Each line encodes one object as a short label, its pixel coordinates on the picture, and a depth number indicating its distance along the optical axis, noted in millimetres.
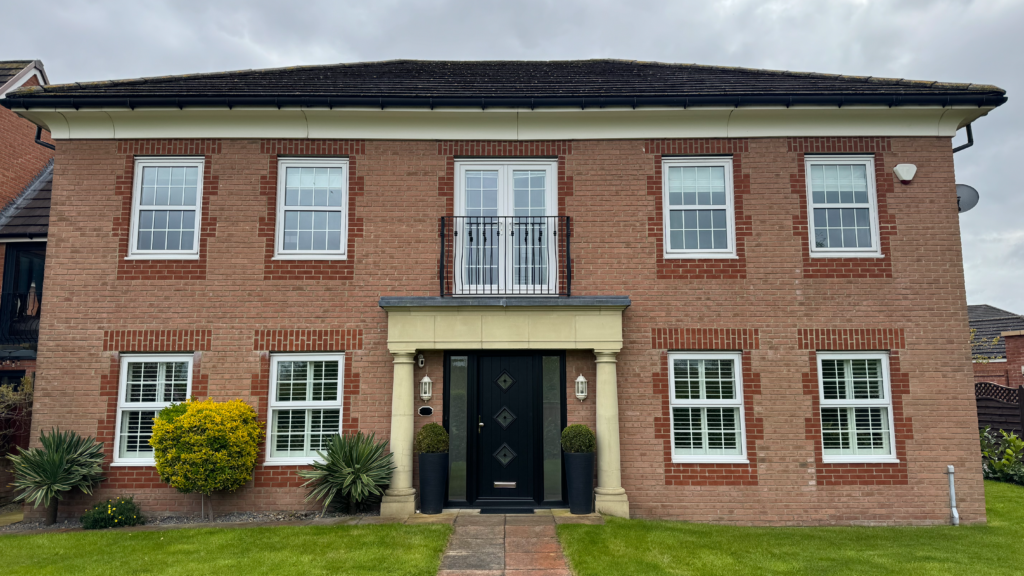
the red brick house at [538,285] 8750
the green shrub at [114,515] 8203
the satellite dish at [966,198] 9961
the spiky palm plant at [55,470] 8203
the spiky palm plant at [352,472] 8242
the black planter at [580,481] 8383
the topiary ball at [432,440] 8414
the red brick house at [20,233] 10633
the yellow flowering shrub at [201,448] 8031
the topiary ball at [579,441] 8359
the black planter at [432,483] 8430
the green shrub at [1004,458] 11484
